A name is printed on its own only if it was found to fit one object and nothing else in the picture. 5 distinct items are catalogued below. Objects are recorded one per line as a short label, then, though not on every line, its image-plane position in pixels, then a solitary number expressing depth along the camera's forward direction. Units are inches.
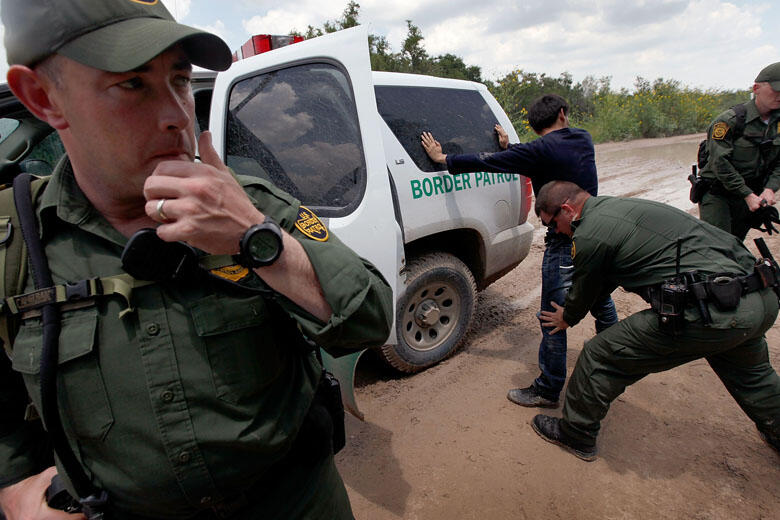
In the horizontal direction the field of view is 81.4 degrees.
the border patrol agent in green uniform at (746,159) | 159.3
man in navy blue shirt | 119.6
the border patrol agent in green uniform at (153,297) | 33.1
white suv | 97.1
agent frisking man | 91.0
